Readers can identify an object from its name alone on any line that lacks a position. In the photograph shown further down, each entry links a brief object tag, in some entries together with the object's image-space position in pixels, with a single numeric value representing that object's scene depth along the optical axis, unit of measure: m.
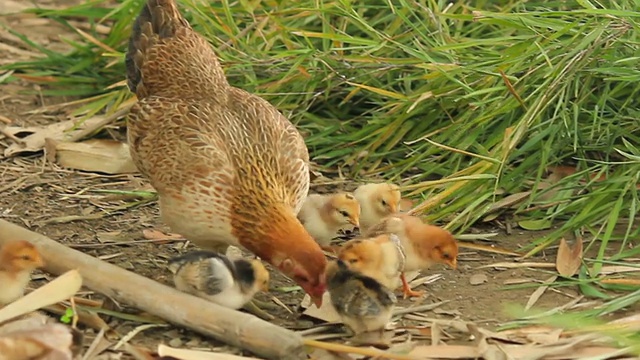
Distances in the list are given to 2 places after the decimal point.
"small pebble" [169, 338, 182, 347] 7.00
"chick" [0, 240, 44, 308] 7.13
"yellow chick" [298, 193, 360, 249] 8.37
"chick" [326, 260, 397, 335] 6.88
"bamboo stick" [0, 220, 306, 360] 6.66
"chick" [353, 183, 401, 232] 8.55
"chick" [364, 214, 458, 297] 7.73
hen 7.53
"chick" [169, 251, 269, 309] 7.10
